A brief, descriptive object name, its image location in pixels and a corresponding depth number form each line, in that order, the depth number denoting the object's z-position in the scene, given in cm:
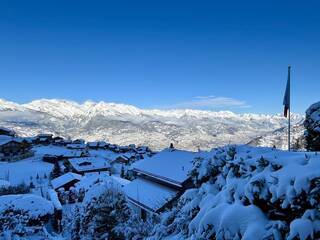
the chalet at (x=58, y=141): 11568
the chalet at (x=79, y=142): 11944
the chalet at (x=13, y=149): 8475
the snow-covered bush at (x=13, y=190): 3142
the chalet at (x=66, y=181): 4803
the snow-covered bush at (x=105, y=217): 1234
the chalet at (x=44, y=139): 11676
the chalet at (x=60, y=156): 7944
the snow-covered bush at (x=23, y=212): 1370
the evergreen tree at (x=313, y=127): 1119
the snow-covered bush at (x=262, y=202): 443
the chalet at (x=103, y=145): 11678
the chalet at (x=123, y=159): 8410
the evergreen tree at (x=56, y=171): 6241
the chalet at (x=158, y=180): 2081
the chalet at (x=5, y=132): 10662
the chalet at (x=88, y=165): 6313
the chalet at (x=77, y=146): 10444
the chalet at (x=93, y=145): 11380
